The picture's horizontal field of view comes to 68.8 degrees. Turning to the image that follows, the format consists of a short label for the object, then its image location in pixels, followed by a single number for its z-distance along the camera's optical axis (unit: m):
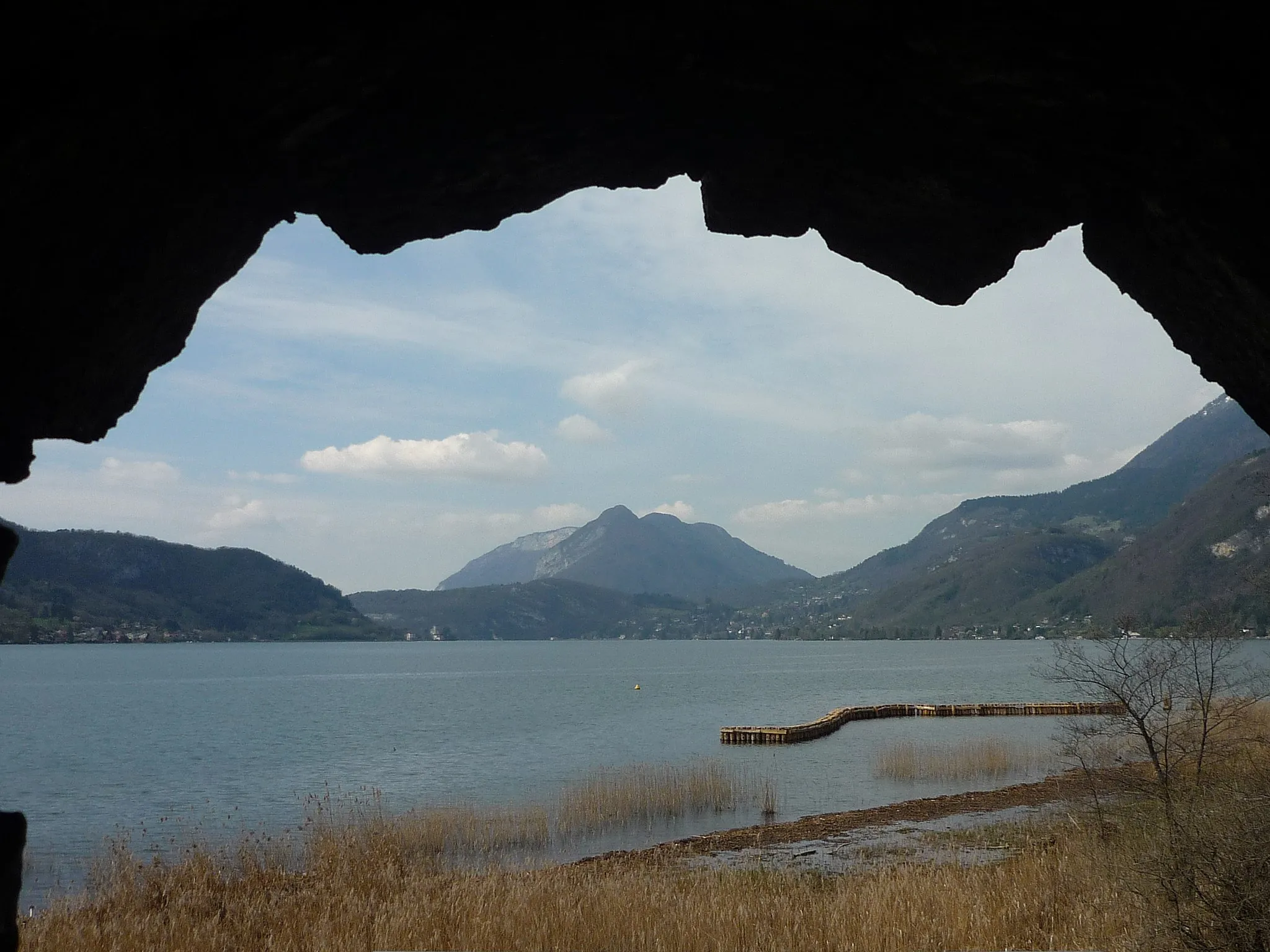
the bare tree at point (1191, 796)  9.93
